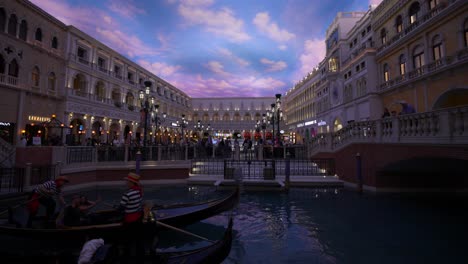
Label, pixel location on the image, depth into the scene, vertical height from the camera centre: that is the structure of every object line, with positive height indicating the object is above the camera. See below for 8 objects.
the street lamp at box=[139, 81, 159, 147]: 12.12 +2.85
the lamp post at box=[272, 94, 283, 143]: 14.40 +3.05
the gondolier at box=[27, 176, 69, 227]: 4.59 -0.92
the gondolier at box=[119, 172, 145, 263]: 3.63 -1.06
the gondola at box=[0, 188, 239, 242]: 4.04 -1.38
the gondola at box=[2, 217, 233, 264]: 3.44 -1.59
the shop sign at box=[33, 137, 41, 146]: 11.10 +0.44
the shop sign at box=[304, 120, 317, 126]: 29.94 +3.84
